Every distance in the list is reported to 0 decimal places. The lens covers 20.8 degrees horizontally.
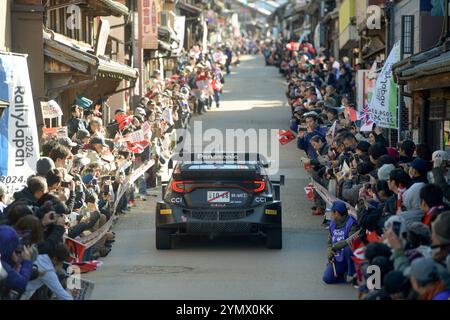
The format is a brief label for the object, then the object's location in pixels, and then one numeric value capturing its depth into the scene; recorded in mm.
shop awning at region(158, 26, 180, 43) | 47434
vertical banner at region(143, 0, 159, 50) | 40688
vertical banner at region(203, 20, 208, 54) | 68119
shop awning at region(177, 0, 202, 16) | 64438
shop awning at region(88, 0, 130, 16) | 30375
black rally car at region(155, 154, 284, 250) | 17359
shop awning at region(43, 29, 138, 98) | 24922
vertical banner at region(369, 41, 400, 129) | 21375
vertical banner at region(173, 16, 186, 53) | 55156
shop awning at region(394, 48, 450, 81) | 17047
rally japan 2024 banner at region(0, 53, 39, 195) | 16609
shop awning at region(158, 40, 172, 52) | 45797
